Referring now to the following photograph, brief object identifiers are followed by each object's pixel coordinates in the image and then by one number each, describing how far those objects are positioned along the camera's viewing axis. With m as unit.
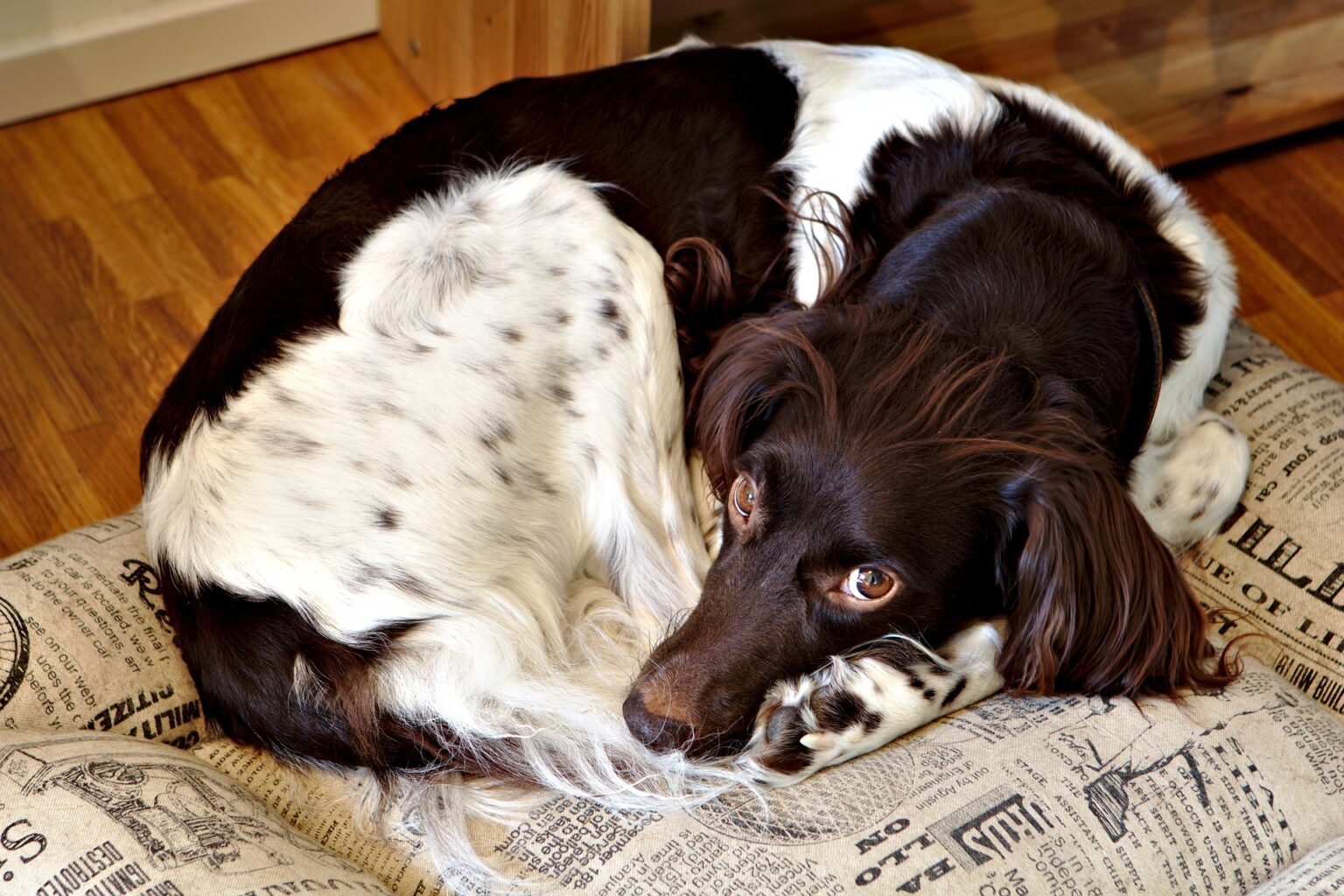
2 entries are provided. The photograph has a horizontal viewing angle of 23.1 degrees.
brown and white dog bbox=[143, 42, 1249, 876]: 1.44
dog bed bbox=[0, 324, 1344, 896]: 1.42
